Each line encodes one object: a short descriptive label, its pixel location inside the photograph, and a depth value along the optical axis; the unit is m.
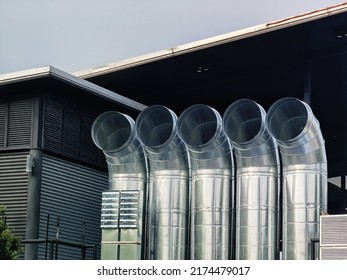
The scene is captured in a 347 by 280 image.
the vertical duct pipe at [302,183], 23.50
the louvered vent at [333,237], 22.69
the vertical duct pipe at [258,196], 23.83
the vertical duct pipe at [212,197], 24.45
